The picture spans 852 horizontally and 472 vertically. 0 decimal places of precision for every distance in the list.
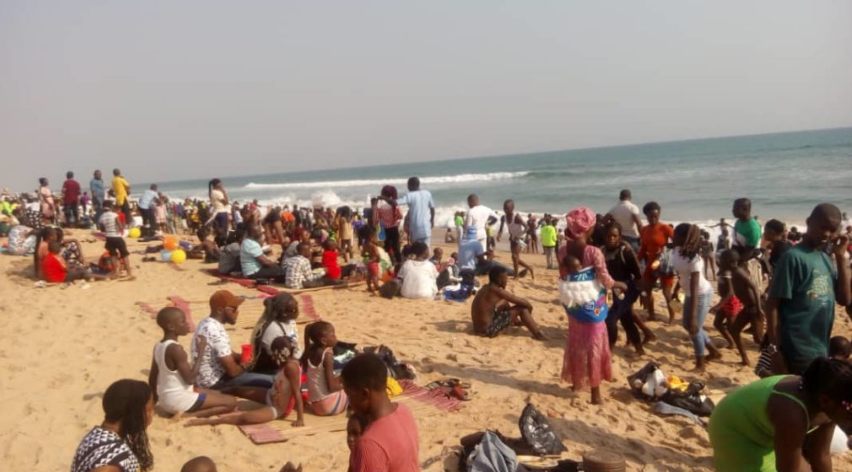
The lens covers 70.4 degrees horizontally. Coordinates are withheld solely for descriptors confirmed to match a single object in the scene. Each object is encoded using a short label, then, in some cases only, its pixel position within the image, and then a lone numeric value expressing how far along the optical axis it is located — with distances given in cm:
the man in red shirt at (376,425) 231
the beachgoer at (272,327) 531
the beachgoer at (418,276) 962
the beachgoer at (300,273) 1023
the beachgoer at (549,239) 1387
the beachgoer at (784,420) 252
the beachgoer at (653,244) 753
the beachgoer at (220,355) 521
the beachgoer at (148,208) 1664
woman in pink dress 507
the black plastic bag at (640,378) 547
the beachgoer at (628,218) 849
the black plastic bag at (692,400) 516
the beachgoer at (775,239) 649
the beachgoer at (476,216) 1073
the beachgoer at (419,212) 1016
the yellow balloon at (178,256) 1241
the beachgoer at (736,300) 609
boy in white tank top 475
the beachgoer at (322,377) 500
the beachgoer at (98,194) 1668
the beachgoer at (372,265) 1002
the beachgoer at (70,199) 1640
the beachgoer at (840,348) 477
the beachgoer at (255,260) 1062
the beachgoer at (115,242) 1075
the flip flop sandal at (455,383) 570
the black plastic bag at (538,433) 430
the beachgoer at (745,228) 672
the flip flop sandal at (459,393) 554
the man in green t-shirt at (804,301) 369
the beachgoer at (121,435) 287
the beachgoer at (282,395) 486
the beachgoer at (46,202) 1650
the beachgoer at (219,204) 1315
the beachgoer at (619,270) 609
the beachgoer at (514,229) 1166
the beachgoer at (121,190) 1612
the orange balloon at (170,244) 1344
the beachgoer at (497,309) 745
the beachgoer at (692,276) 595
